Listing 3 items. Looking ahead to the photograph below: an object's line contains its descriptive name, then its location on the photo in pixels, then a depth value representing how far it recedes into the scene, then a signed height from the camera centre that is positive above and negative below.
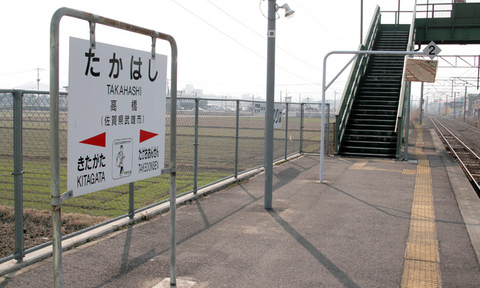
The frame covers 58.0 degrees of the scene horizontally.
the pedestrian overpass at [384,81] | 16.86 +1.58
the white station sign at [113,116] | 3.25 -0.05
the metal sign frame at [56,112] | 2.86 -0.02
